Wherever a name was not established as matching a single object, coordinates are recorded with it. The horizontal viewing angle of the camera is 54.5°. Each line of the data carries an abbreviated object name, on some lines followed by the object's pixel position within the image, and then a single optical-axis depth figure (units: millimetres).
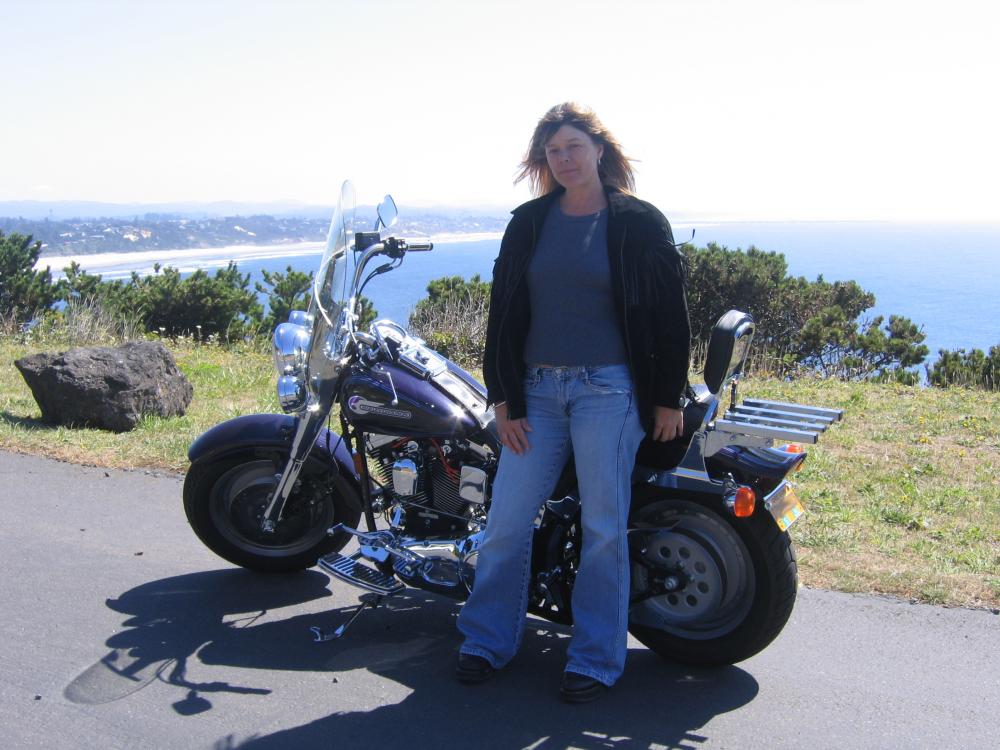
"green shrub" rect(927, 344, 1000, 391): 12236
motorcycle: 3408
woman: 3256
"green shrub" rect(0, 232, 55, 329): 17731
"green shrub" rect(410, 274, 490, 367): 13711
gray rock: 7074
